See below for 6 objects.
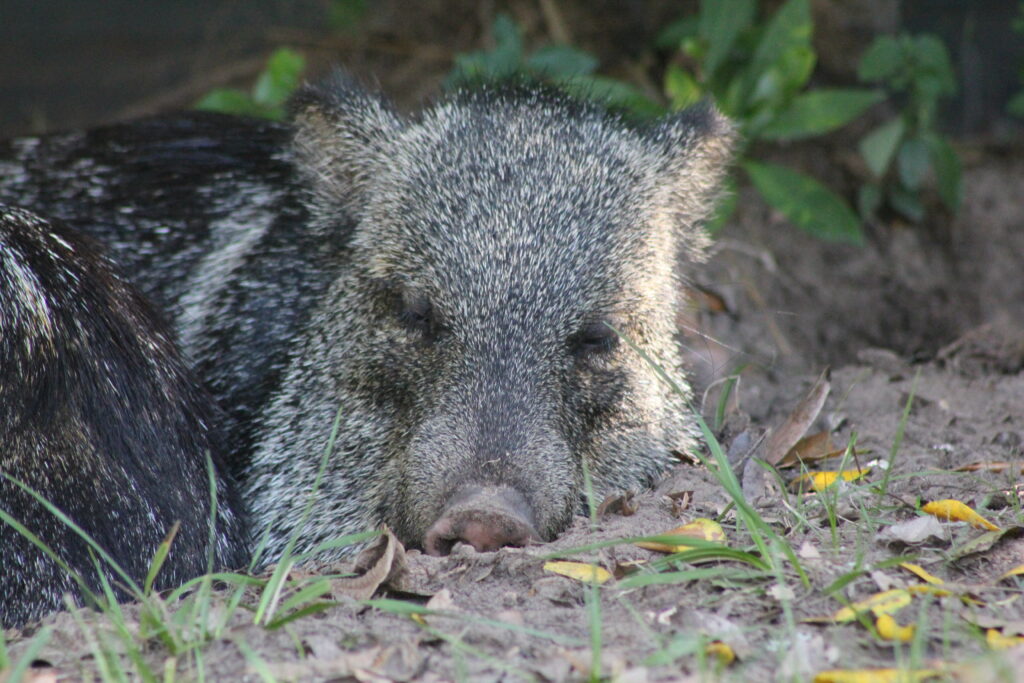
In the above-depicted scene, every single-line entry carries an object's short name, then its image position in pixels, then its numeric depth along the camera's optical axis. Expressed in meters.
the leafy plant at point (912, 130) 11.98
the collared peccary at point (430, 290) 6.73
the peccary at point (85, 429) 6.11
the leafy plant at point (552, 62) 11.14
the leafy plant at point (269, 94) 12.09
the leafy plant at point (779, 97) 11.27
